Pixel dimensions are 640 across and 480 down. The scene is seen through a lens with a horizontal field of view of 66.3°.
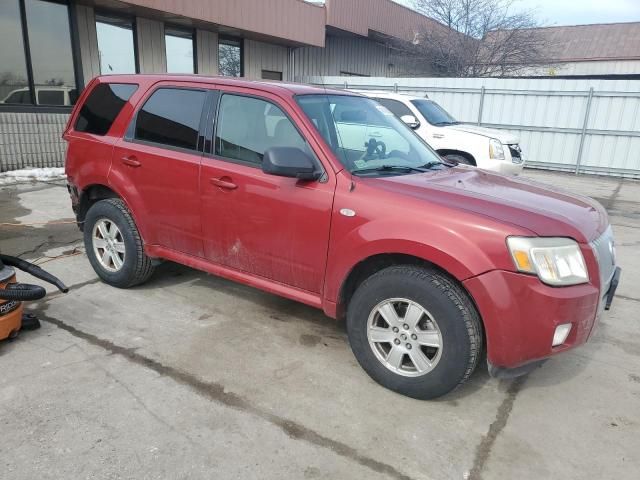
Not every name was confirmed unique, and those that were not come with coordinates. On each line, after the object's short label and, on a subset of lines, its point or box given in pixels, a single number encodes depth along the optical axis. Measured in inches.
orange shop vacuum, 124.2
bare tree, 838.5
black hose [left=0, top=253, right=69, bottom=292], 137.2
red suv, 101.2
